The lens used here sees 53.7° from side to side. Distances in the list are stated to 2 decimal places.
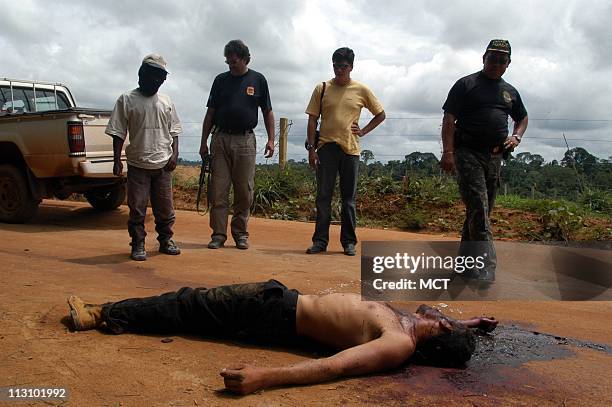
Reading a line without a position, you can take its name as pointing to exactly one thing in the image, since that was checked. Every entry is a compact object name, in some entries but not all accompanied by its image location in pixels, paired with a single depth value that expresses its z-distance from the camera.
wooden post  12.44
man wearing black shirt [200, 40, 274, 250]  6.32
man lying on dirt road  2.82
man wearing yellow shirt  6.27
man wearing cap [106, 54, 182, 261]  5.62
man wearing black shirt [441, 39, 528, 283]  5.13
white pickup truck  7.56
